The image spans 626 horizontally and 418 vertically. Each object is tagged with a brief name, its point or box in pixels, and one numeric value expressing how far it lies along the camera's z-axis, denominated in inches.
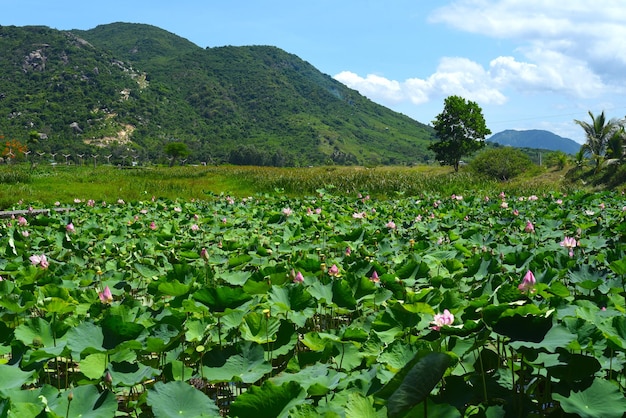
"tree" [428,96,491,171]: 1843.0
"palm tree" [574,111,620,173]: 1034.1
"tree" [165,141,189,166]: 3577.8
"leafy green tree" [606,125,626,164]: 887.7
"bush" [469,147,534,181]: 1197.1
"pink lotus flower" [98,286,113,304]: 93.5
